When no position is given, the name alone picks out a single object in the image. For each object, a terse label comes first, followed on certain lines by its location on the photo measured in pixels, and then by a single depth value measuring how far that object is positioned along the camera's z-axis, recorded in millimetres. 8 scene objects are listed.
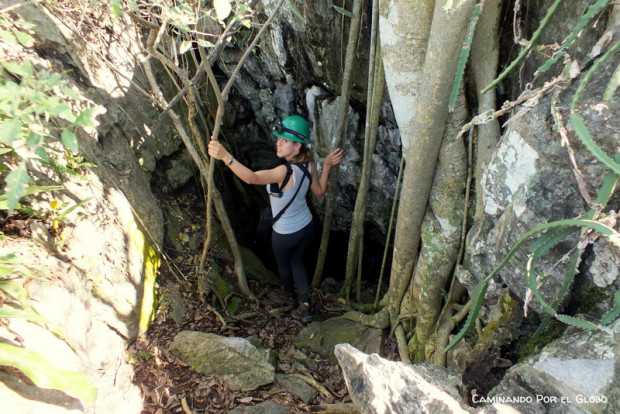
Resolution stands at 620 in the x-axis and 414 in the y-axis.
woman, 3389
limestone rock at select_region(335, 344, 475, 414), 1686
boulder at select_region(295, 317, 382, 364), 3523
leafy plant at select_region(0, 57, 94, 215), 1407
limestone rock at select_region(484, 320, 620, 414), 1581
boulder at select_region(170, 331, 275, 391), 2875
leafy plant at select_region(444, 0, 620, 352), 1575
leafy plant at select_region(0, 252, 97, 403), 1659
